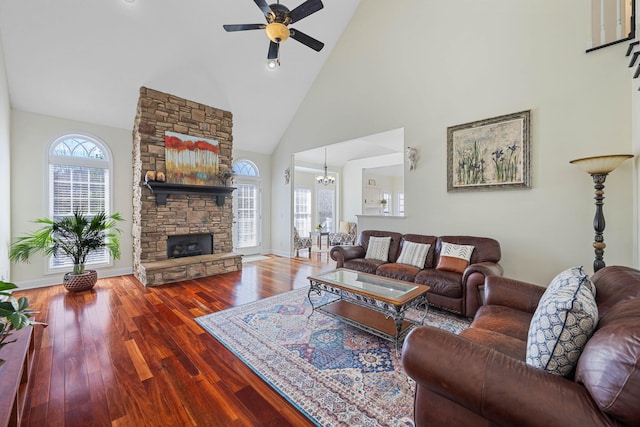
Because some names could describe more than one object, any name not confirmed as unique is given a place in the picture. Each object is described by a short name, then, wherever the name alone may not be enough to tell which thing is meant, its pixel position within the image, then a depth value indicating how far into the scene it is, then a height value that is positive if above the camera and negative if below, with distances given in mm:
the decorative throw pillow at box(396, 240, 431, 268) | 3719 -614
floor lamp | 2514 +319
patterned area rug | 1688 -1252
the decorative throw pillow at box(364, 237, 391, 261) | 4180 -598
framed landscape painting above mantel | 4875 +1030
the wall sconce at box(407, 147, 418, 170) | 4297 +918
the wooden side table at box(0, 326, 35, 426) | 1222 -897
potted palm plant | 3789 -477
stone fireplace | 4578 +83
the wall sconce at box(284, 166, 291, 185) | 6672 +950
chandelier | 8242 +1039
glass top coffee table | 2316 -872
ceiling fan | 2641 +2023
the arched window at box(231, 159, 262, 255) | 6687 +96
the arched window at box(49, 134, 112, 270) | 4426 +567
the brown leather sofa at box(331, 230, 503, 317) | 2900 -766
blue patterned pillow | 1087 -517
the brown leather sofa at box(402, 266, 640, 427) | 861 -660
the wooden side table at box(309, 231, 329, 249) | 8148 -698
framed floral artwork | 3357 +801
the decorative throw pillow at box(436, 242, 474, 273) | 3299 -589
